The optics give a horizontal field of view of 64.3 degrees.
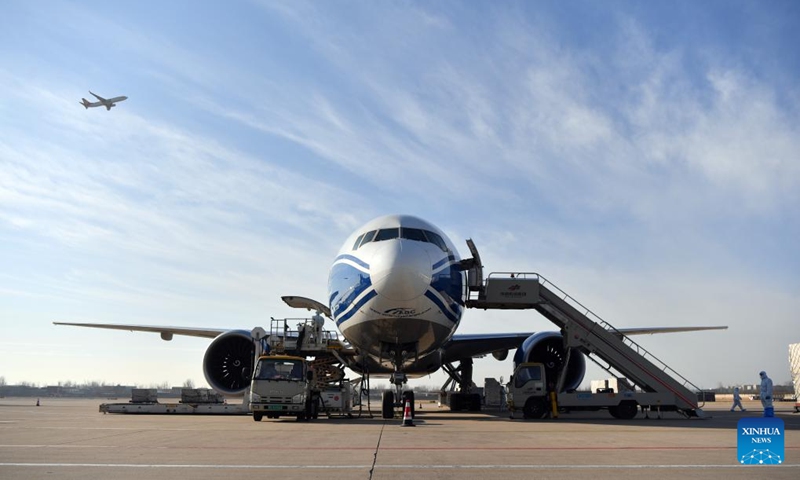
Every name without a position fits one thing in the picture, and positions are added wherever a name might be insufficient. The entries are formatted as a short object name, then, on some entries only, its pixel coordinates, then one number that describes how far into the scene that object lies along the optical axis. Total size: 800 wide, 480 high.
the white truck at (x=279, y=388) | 15.32
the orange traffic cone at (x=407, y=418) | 13.38
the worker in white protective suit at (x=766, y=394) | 16.20
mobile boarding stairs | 17.00
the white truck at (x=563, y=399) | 16.66
